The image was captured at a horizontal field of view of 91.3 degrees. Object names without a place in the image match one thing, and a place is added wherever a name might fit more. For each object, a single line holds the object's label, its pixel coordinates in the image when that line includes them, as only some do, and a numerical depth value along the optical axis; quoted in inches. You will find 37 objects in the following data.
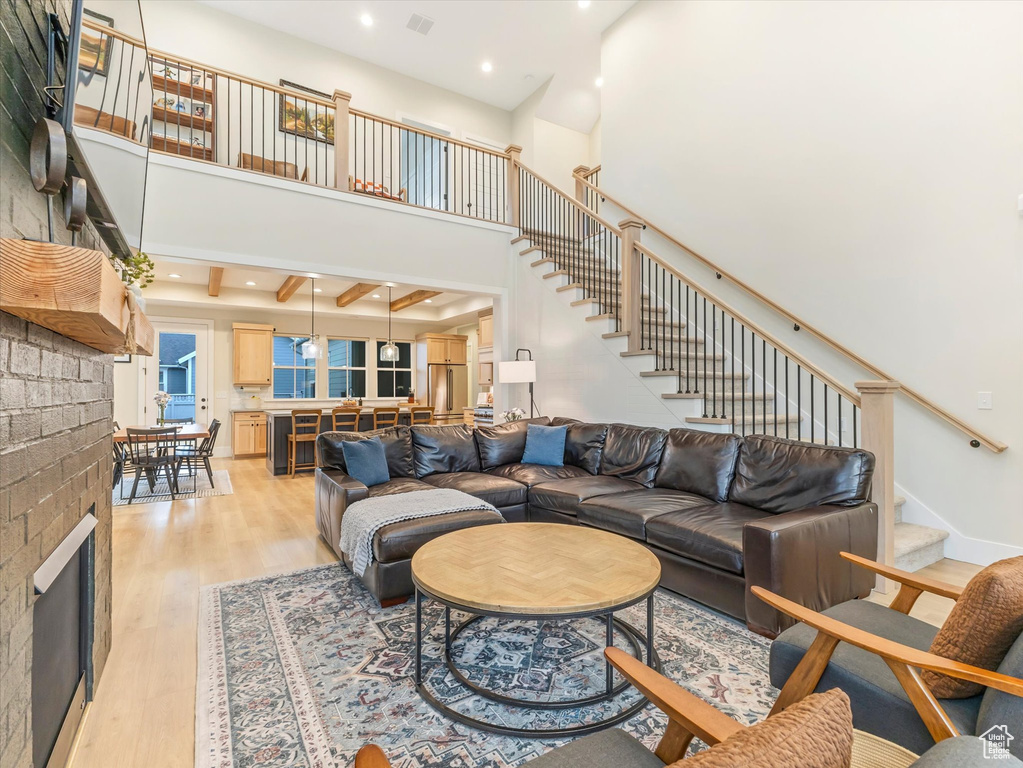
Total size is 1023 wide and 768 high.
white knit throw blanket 110.1
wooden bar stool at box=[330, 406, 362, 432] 283.1
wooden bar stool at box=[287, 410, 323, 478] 271.7
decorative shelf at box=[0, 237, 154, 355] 33.9
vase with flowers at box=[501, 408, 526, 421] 231.0
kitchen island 277.3
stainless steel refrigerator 417.1
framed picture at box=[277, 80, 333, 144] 278.1
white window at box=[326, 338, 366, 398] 397.7
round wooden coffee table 68.2
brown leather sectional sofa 96.6
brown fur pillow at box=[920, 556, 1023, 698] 44.6
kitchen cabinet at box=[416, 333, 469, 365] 414.3
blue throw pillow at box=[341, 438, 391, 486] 145.4
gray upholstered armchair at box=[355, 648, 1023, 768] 35.9
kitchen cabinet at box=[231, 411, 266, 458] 341.4
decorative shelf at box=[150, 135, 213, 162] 203.8
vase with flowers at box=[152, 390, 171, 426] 250.4
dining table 207.2
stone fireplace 38.6
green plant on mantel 80.3
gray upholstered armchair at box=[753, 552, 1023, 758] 41.6
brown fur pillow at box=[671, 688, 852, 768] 20.3
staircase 157.6
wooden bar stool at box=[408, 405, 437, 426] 320.5
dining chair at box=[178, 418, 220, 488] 228.3
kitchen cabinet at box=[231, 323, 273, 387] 344.8
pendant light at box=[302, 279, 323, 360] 303.7
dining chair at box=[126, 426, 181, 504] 204.8
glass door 332.2
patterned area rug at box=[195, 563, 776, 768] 66.3
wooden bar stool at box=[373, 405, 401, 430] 305.9
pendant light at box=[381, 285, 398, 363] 321.1
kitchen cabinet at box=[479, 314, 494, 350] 339.0
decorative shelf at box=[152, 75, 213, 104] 230.5
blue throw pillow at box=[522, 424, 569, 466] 180.7
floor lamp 225.5
